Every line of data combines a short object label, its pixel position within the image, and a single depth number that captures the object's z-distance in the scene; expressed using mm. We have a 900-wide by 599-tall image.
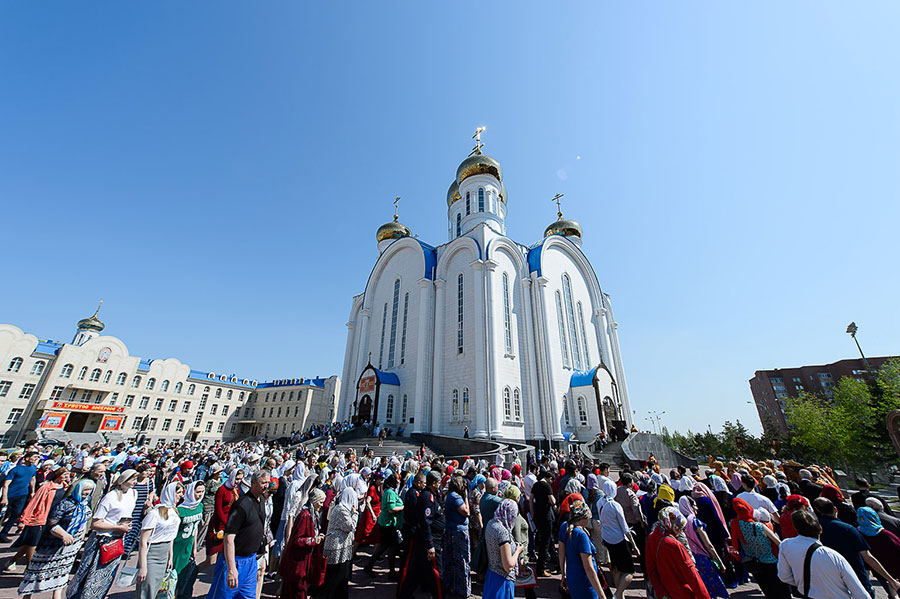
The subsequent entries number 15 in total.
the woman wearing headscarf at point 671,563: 3175
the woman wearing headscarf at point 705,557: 4202
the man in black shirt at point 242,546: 3426
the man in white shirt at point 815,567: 2918
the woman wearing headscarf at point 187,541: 4152
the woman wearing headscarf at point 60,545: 4039
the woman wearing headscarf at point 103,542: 3904
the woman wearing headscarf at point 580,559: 3504
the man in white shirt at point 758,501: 4906
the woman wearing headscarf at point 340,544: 4281
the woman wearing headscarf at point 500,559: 3439
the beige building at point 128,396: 30047
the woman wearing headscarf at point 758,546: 4246
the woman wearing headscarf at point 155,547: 3629
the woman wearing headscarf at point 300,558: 3992
